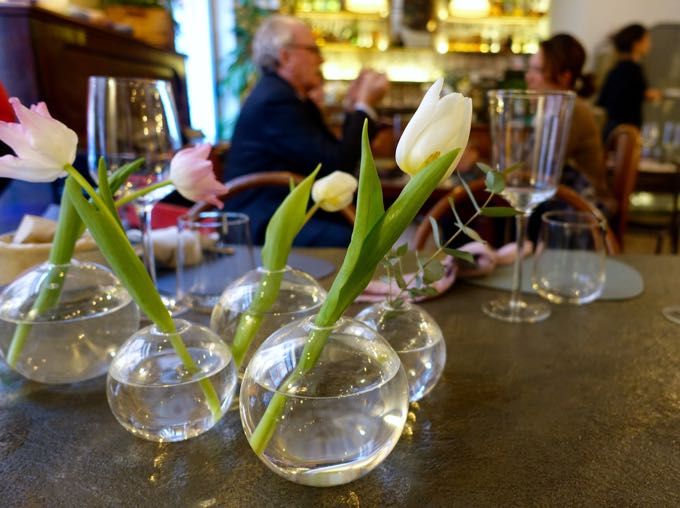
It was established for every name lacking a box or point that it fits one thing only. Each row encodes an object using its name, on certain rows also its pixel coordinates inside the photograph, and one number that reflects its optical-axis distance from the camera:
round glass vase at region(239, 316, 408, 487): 0.32
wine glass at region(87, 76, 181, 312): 0.59
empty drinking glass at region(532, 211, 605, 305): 0.68
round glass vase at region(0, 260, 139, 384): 0.45
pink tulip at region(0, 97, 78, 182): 0.32
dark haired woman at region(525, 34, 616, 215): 2.05
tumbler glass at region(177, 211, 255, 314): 0.62
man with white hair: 1.72
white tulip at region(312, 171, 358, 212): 0.46
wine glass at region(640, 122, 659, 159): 3.04
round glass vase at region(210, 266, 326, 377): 0.44
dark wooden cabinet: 1.66
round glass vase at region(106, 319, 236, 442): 0.37
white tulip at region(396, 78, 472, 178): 0.29
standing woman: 3.71
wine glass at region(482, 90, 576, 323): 0.65
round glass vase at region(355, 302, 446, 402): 0.44
